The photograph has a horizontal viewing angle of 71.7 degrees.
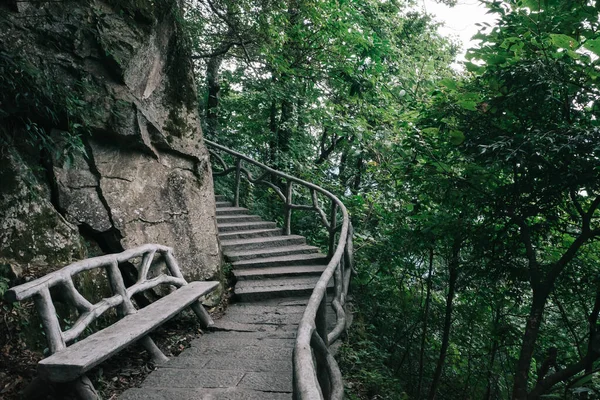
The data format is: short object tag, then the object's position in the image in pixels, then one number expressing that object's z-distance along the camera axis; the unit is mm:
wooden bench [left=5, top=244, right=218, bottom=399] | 2549
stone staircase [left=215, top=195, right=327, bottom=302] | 5609
